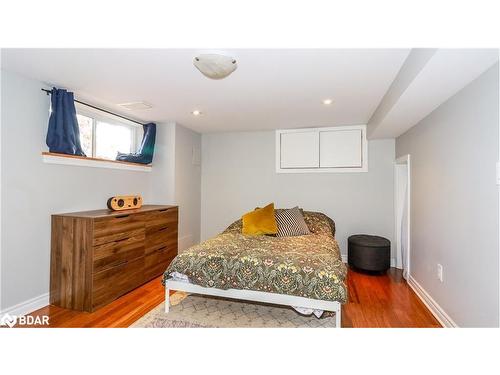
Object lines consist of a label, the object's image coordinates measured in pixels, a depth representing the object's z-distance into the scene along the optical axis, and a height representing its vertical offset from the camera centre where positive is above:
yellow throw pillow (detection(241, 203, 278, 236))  3.24 -0.42
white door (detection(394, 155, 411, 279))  3.59 -0.18
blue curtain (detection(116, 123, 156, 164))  3.61 +0.63
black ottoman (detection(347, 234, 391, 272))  3.37 -0.86
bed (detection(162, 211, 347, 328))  1.99 -0.73
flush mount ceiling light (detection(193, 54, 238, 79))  1.82 +0.97
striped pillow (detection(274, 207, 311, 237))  3.25 -0.43
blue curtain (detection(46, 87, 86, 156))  2.46 +0.64
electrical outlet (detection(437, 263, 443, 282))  2.27 -0.74
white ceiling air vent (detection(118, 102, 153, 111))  3.02 +1.05
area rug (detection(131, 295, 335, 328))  2.17 -1.19
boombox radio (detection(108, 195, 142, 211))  2.96 -0.18
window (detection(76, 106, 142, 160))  3.05 +0.75
